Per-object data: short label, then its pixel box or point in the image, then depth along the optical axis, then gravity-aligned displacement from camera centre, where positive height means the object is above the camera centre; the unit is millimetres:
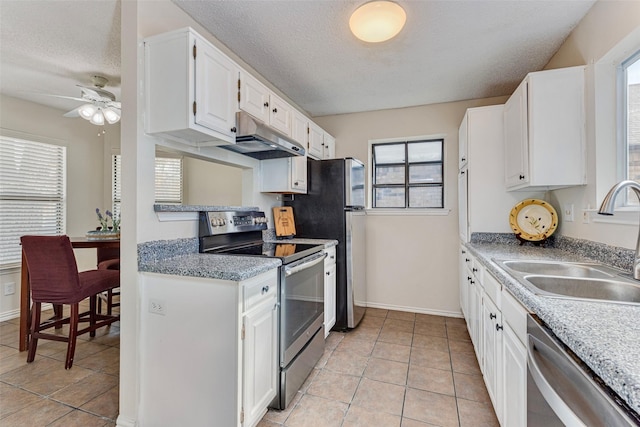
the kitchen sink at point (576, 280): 1272 -324
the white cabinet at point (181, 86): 1560 +727
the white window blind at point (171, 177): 3687 +498
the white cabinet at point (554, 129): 1919 +582
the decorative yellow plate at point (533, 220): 2324 -52
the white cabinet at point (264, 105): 2027 +879
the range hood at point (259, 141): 1872 +526
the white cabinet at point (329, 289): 2631 -717
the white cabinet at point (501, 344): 1180 -676
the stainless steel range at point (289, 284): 1788 -494
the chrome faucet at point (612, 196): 1190 +70
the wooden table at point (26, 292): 2545 -694
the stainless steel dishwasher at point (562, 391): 627 -467
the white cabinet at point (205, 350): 1400 -700
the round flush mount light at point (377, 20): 1667 +1169
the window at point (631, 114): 1637 +577
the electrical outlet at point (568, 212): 2143 +11
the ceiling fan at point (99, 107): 2705 +1081
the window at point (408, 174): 3611 +515
